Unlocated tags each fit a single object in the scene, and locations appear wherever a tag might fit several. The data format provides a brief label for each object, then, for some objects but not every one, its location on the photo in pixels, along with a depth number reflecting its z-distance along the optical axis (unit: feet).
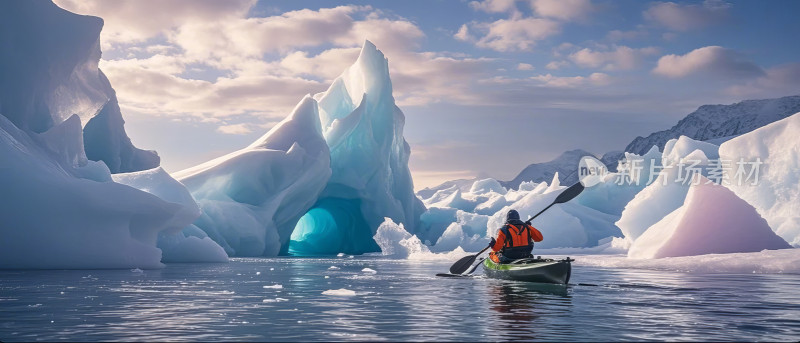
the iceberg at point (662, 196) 88.63
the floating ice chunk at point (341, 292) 35.78
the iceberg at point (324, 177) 99.45
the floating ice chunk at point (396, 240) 114.16
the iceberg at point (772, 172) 73.82
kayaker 45.52
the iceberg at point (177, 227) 68.90
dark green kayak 39.91
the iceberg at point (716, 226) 64.69
